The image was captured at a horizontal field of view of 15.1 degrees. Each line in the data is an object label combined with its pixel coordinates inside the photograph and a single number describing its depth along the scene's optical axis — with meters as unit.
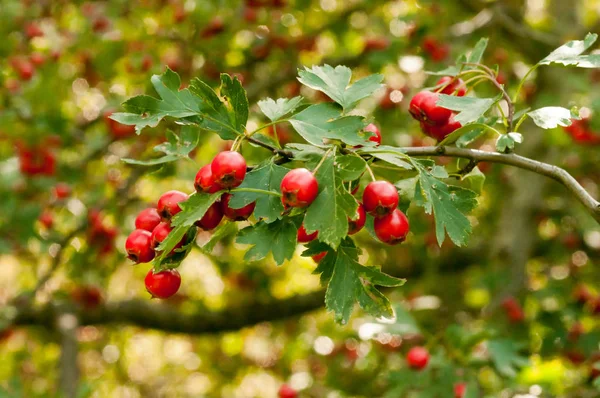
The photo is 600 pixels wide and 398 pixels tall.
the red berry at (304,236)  0.70
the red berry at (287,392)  1.23
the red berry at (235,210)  0.69
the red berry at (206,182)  0.68
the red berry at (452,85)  0.73
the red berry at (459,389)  0.87
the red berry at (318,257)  0.70
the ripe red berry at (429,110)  0.72
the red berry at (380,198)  0.68
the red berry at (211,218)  0.68
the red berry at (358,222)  0.69
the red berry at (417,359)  0.86
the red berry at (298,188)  0.67
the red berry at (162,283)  0.69
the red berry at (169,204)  0.69
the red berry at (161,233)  0.68
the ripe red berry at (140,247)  0.69
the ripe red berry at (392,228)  0.69
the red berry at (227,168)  0.68
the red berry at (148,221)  0.70
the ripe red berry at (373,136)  0.71
